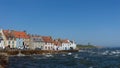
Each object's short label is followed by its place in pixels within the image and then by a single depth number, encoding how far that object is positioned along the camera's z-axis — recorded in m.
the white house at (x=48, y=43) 50.53
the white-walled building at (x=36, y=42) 48.67
